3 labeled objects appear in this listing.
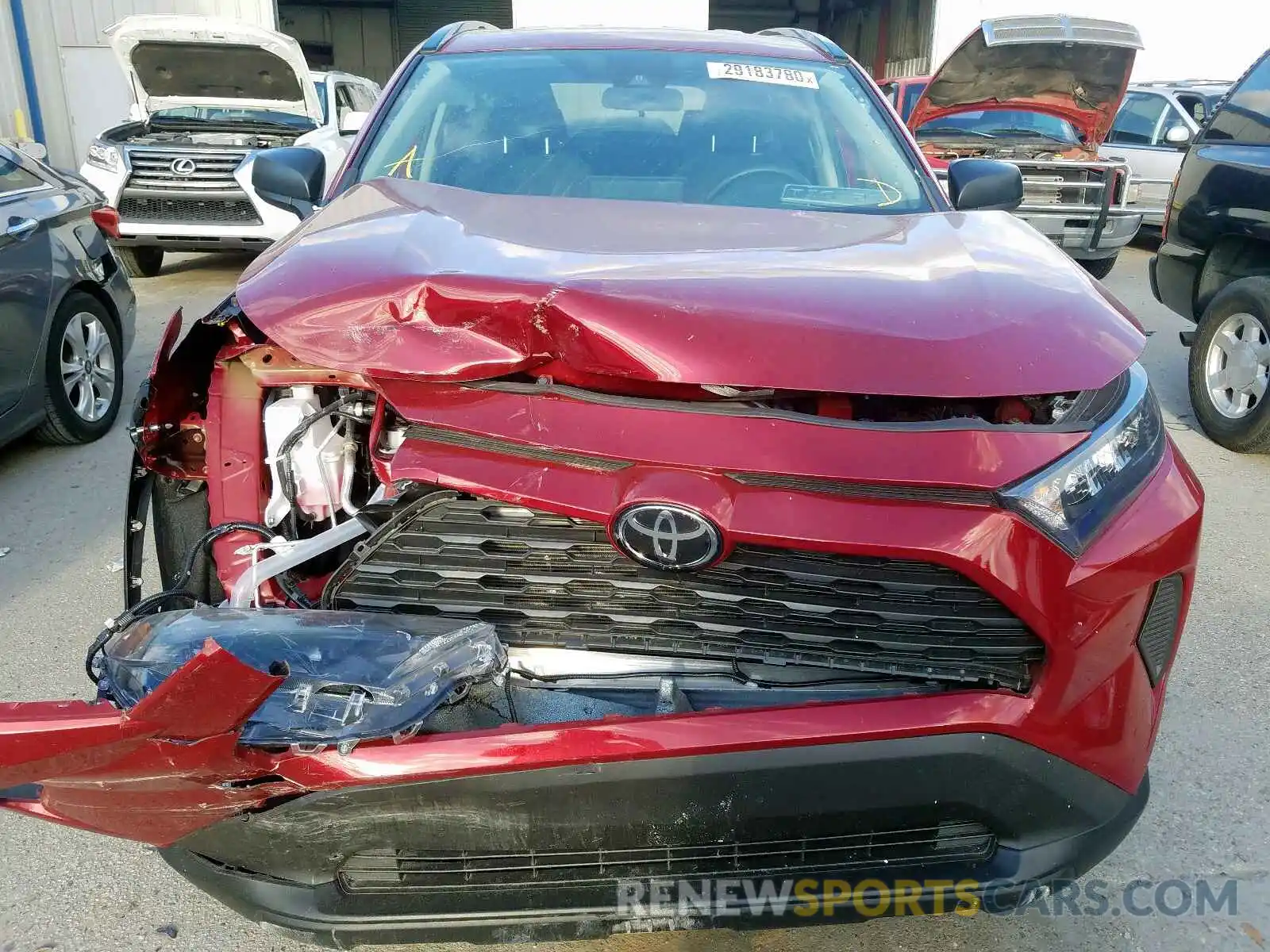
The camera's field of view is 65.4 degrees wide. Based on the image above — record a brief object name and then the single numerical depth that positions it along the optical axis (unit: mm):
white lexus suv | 8094
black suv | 4680
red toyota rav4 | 1462
